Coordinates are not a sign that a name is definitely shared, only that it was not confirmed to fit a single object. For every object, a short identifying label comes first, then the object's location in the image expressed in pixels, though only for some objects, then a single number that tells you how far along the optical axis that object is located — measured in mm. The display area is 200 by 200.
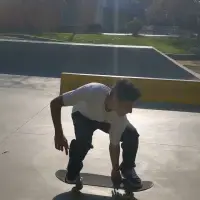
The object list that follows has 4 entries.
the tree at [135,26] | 22982
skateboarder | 2356
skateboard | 2532
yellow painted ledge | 5582
